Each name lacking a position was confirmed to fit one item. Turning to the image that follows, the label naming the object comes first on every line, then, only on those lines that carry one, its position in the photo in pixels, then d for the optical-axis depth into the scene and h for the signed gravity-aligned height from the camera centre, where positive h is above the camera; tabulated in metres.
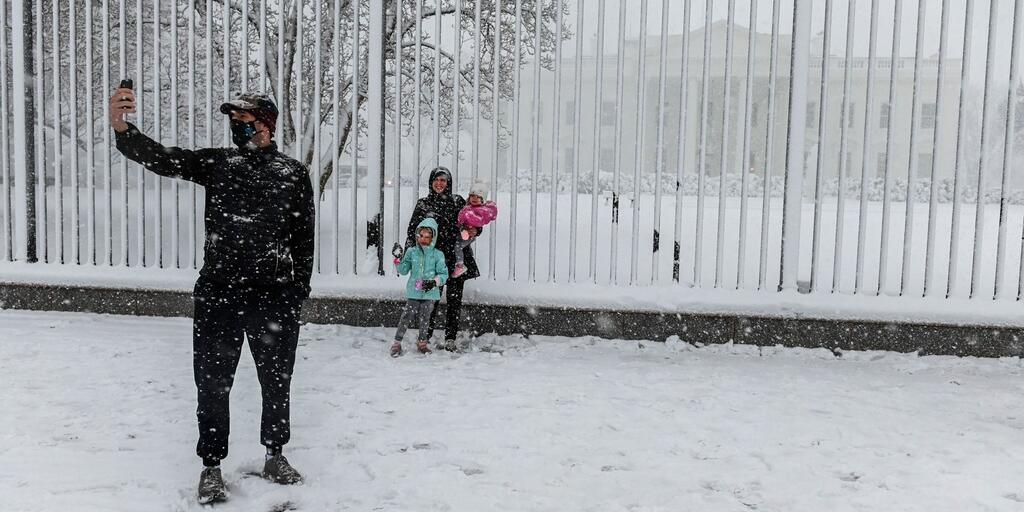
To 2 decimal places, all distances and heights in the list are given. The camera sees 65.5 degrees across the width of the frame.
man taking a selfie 3.51 -0.27
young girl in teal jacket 6.72 -0.65
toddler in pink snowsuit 6.97 -0.14
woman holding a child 6.95 -0.28
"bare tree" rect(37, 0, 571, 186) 7.55 +1.50
